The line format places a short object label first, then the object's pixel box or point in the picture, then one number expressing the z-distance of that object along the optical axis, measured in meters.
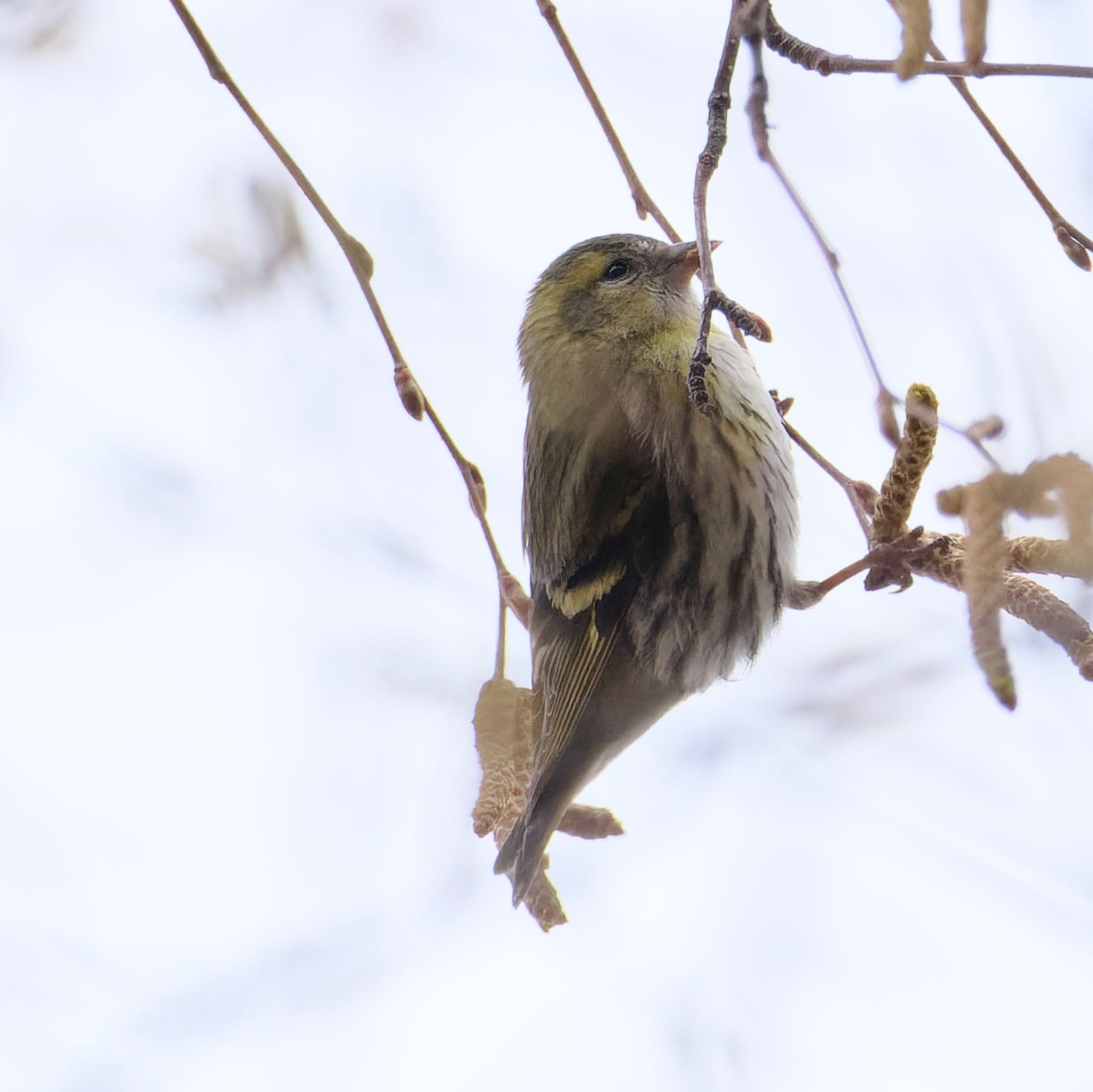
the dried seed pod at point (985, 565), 2.93
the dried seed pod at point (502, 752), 3.87
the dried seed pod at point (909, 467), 3.50
